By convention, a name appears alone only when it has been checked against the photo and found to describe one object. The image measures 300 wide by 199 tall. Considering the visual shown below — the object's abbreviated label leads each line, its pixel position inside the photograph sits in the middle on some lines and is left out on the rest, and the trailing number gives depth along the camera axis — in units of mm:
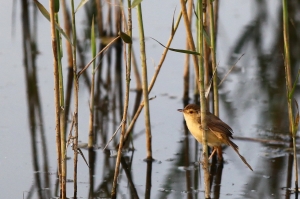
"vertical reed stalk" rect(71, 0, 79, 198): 8672
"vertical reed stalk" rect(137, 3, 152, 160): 9422
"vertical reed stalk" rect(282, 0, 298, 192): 9277
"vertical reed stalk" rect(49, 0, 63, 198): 7941
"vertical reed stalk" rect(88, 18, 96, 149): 10555
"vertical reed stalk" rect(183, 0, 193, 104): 13543
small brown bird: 10102
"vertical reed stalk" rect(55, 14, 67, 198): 8703
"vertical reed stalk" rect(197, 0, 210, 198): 8187
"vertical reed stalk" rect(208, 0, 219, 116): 9805
